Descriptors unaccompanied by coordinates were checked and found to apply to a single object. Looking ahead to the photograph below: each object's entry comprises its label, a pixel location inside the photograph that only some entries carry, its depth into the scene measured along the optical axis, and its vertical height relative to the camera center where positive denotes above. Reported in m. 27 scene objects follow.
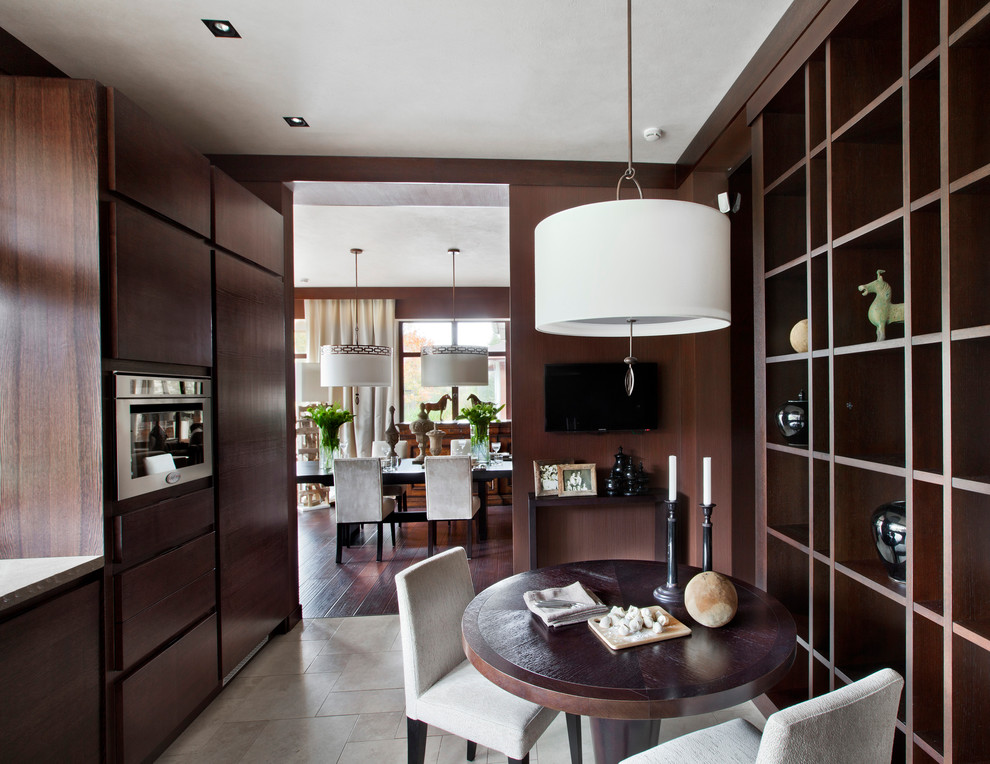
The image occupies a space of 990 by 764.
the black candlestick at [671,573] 1.66 -0.64
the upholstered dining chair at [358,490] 4.14 -0.87
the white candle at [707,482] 1.59 -0.33
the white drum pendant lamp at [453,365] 5.04 +0.13
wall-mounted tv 3.22 -0.15
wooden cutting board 1.38 -0.69
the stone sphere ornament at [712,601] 1.45 -0.62
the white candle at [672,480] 1.62 -0.33
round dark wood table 1.16 -0.71
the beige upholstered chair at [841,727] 0.92 -0.64
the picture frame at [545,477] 3.19 -0.60
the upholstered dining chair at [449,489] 4.14 -0.87
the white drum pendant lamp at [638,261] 1.27 +0.29
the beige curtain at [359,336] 7.17 +0.60
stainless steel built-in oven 1.75 -0.19
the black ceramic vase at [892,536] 1.51 -0.48
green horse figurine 1.64 +0.21
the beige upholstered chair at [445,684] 1.47 -0.94
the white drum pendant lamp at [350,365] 4.64 +0.13
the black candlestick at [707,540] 1.63 -0.51
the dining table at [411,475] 4.29 -0.79
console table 3.12 -0.74
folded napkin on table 1.51 -0.68
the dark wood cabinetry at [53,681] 1.38 -0.84
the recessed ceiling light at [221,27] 1.93 +1.31
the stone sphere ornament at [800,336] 1.98 +0.15
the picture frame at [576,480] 3.18 -0.62
